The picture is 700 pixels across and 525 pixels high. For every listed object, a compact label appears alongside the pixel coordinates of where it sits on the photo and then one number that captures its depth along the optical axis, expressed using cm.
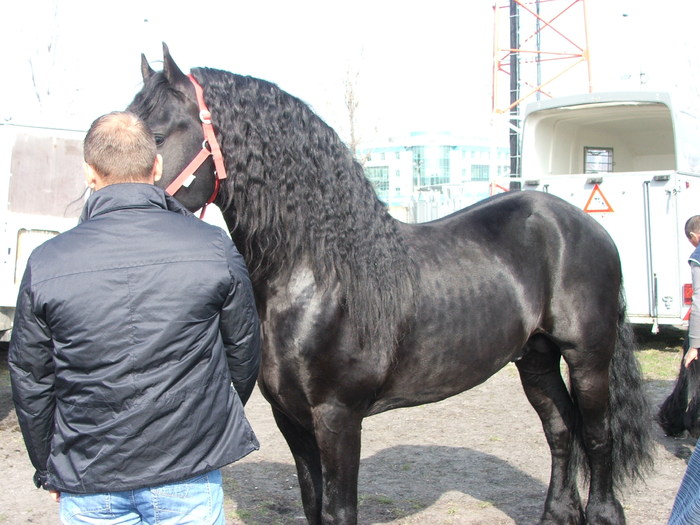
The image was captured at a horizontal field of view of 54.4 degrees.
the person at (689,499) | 197
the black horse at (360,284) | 250
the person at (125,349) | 163
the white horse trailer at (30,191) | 689
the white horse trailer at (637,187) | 860
